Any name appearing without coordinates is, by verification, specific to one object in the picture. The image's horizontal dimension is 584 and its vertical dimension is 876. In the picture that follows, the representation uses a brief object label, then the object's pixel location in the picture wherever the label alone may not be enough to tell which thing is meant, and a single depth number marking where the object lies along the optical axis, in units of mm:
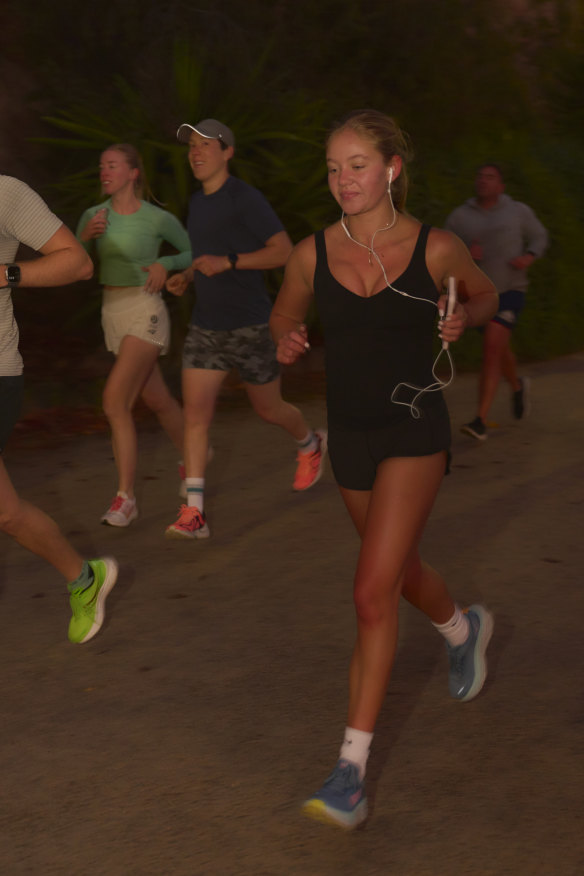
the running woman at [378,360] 3918
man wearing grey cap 6898
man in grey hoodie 9773
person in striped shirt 4734
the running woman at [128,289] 7164
